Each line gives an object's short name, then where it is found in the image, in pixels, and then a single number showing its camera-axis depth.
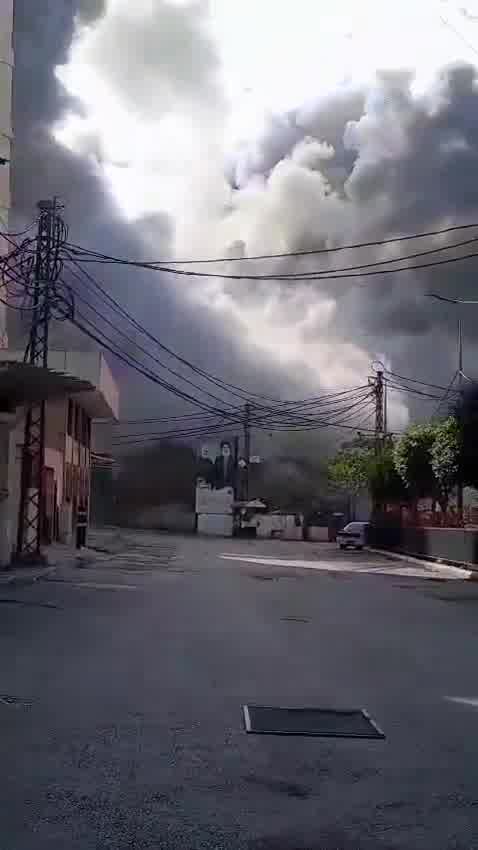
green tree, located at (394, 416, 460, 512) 42.41
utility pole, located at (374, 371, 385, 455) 54.81
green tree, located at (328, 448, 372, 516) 62.62
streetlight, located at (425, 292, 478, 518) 36.27
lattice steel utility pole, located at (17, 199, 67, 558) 26.00
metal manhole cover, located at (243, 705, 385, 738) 7.78
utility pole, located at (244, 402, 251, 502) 71.97
